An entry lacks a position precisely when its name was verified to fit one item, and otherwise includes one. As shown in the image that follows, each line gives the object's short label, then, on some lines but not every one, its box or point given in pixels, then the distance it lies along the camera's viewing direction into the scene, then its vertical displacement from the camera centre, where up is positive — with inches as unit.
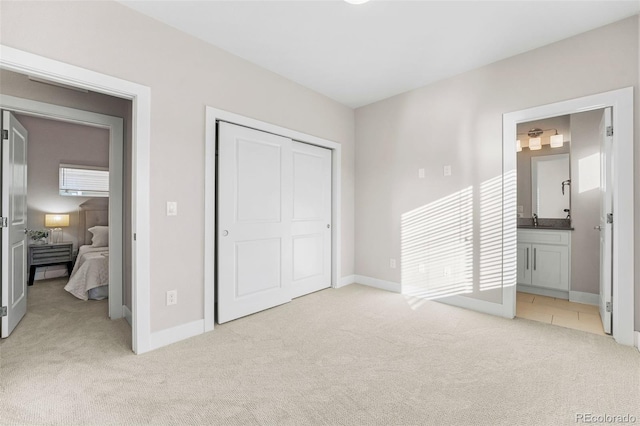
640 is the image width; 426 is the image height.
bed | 145.8 -27.5
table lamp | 194.4 -6.5
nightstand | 176.1 -26.3
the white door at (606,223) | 98.4 -3.0
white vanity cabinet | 144.9 -24.4
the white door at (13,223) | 100.1 -3.6
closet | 114.3 -2.8
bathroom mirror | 162.7 +16.5
